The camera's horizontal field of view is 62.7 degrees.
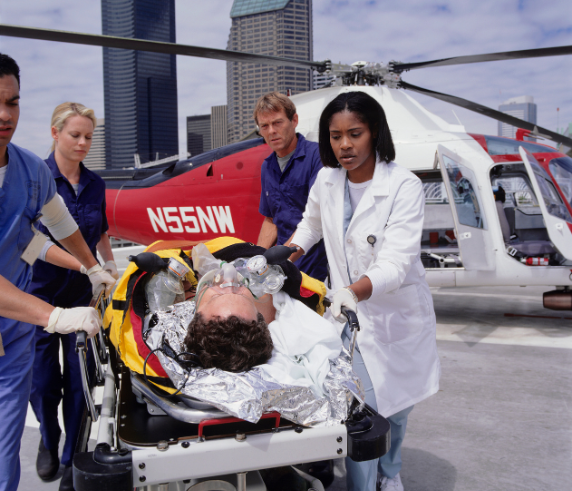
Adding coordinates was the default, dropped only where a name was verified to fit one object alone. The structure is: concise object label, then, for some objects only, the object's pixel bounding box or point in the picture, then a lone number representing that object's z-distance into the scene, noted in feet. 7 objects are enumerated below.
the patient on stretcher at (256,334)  5.29
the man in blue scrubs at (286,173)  10.21
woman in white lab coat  6.59
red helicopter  17.71
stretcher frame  4.31
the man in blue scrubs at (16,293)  5.03
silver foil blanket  4.59
